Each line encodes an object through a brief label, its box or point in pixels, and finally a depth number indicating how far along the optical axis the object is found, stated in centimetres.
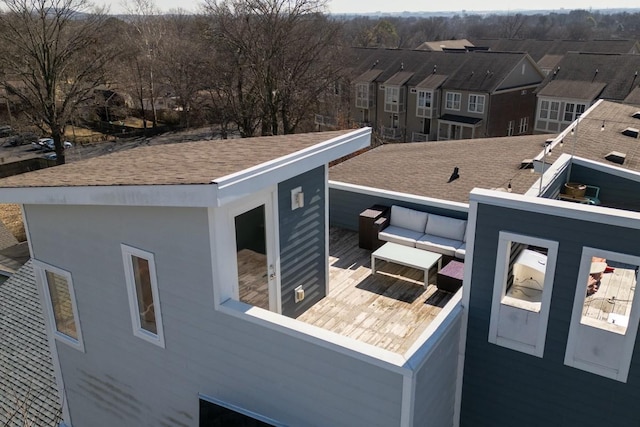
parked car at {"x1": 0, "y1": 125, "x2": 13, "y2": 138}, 4169
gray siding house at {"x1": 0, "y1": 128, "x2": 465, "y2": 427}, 517
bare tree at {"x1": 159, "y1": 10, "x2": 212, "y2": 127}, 3468
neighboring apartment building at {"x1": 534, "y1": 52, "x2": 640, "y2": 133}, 3272
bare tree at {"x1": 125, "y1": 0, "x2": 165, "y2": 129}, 4291
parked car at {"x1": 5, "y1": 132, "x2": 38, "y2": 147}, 3916
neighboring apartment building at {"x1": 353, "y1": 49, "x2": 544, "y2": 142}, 3666
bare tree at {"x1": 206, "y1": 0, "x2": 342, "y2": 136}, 2889
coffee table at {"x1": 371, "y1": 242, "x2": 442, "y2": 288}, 762
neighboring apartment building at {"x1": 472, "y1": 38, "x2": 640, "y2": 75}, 5112
